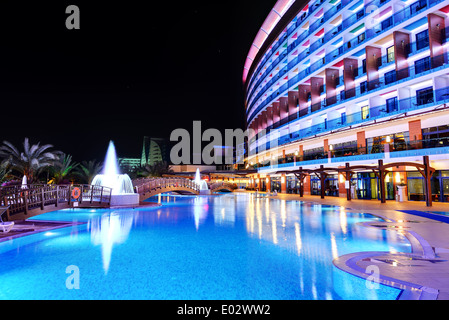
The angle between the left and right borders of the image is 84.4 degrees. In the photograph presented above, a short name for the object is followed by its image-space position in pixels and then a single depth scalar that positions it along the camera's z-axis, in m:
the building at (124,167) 44.49
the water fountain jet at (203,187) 37.52
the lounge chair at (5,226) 8.60
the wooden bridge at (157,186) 21.90
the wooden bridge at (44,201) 10.29
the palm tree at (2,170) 19.55
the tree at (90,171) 35.12
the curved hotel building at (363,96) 19.14
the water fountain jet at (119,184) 19.58
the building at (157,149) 135.12
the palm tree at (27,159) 26.12
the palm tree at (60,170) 31.97
